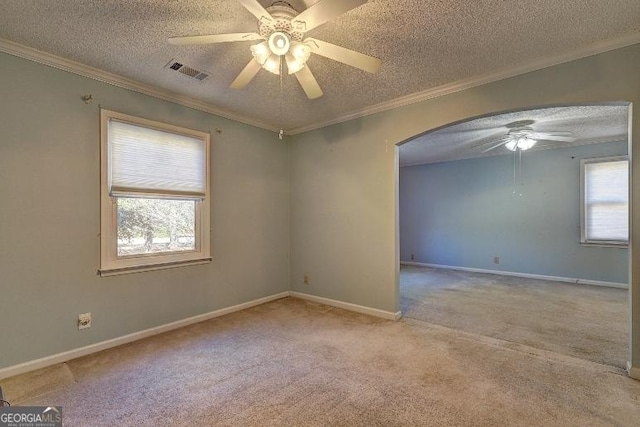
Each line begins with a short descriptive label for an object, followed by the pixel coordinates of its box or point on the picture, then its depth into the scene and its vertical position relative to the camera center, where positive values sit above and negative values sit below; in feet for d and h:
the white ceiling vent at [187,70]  8.66 +4.34
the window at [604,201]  16.78 +0.61
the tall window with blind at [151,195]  9.30 +0.62
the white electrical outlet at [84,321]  8.68 -3.17
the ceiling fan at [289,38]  5.08 +3.42
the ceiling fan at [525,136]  14.07 +3.85
